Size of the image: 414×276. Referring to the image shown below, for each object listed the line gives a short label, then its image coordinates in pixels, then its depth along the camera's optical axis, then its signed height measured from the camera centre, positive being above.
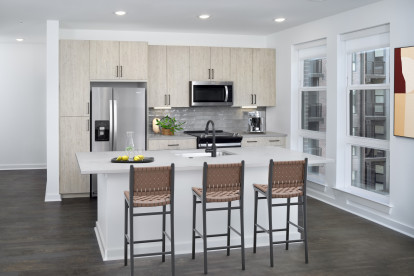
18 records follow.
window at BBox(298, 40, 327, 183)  7.12 +0.30
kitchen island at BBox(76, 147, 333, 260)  4.49 -0.78
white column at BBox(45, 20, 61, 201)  6.91 +0.14
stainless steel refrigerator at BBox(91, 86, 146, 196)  7.09 +0.07
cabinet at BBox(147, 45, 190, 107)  7.57 +0.71
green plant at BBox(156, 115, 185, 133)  7.69 -0.03
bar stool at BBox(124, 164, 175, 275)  3.89 -0.56
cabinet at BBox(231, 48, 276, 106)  7.98 +0.75
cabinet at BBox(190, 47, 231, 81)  7.76 +0.93
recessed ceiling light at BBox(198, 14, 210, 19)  6.52 +1.42
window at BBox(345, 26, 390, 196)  5.81 +0.14
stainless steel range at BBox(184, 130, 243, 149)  7.42 -0.29
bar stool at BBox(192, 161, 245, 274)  4.11 -0.55
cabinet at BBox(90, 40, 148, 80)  7.15 +0.91
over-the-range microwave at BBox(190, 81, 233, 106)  7.71 +0.45
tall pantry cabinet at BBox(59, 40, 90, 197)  7.04 +0.16
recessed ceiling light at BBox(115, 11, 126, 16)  6.30 +1.41
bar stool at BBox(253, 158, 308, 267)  4.28 -0.54
